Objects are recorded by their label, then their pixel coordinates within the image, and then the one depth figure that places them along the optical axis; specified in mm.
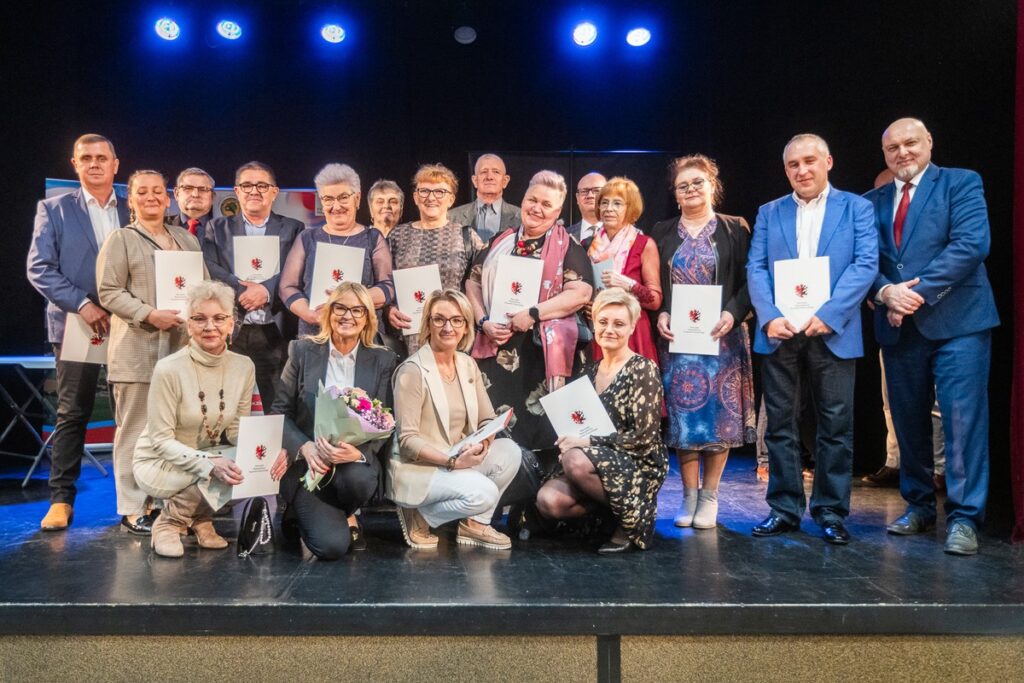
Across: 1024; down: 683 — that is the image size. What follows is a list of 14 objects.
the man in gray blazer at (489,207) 4465
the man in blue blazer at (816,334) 3346
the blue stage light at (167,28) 5910
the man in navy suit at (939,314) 3260
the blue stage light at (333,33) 6105
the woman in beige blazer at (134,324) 3551
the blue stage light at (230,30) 5988
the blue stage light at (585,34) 6133
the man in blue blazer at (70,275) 3680
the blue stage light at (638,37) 6137
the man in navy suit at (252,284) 3781
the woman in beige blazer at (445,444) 3184
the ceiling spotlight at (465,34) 6117
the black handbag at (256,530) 3162
